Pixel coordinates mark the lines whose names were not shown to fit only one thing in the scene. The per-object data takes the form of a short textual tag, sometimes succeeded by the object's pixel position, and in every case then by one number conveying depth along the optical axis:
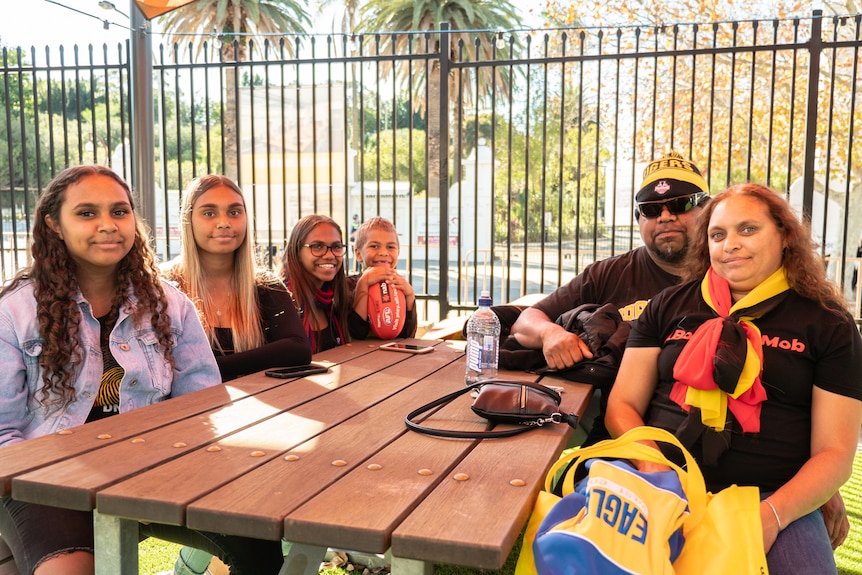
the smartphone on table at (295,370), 2.92
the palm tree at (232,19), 20.25
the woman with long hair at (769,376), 2.11
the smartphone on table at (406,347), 3.68
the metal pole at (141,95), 4.32
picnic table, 1.40
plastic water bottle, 2.82
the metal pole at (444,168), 5.93
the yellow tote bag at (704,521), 1.64
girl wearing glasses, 3.86
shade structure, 4.22
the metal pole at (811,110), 5.34
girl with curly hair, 2.30
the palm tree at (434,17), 20.48
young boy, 4.02
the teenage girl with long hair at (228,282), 3.21
